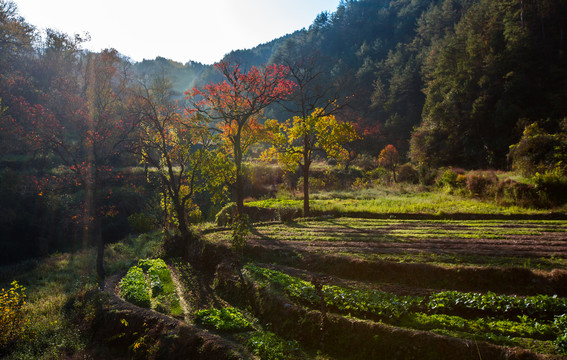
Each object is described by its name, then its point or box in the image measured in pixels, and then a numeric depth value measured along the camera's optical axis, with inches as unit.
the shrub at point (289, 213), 980.1
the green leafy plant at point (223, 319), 378.3
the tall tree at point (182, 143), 784.3
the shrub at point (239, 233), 578.9
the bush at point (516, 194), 755.4
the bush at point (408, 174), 1493.6
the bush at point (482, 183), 893.2
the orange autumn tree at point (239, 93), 842.3
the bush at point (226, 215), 1022.3
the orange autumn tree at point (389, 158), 1892.2
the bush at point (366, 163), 1926.7
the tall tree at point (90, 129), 656.4
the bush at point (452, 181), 1046.4
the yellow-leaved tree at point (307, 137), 862.5
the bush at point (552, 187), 713.6
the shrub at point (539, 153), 839.1
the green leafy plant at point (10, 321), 405.2
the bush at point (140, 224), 1379.2
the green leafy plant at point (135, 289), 479.5
